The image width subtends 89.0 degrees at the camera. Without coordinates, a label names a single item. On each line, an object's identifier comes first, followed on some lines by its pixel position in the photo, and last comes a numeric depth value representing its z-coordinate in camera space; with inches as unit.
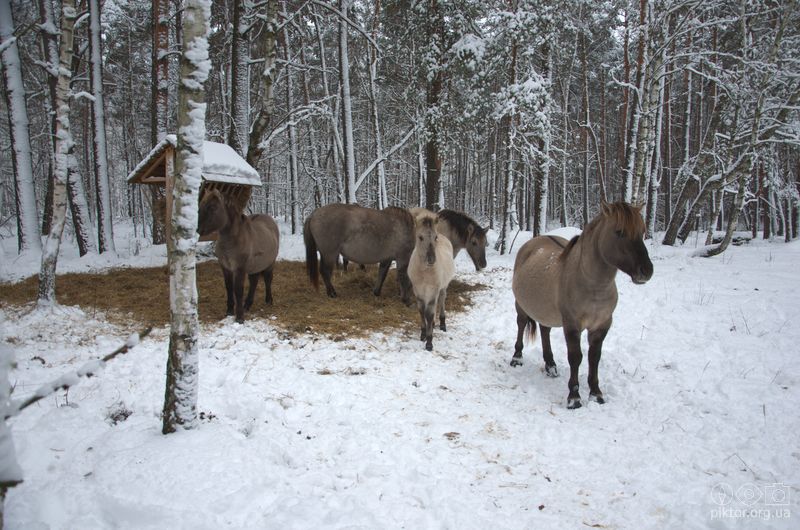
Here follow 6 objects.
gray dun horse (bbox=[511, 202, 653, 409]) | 151.3
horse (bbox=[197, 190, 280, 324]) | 230.8
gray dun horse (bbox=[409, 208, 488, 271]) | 346.6
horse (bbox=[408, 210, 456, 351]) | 226.7
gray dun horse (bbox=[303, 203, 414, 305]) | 313.1
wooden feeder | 311.4
